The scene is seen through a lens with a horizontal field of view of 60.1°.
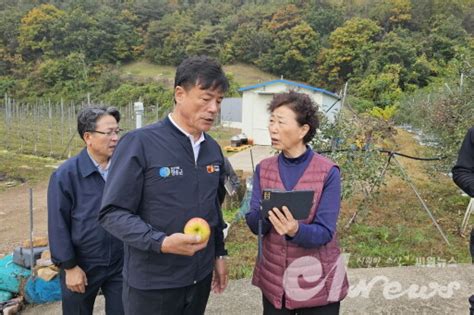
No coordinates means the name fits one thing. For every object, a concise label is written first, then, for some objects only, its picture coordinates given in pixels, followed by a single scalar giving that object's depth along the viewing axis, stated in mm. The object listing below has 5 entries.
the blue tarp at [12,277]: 3273
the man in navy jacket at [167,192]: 1438
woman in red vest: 1730
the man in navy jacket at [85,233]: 2000
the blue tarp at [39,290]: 3182
